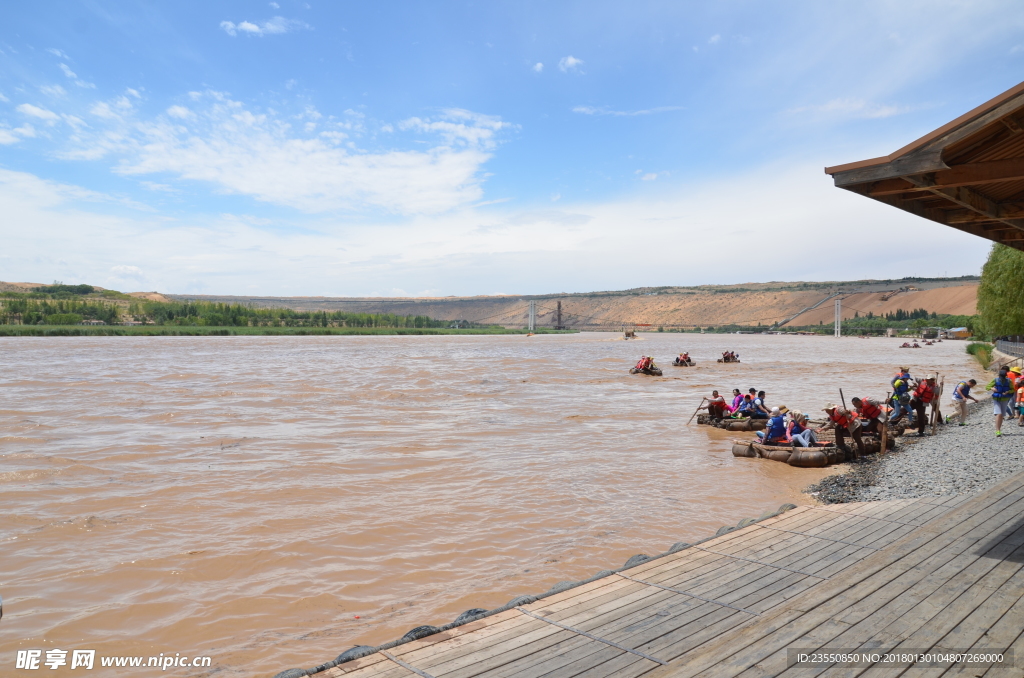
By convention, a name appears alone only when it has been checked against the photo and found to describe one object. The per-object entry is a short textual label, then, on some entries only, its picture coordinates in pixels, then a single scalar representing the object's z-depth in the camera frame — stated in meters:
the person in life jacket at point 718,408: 18.45
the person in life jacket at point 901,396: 16.22
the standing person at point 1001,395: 13.62
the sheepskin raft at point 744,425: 17.56
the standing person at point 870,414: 14.20
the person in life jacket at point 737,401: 18.65
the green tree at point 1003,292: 37.72
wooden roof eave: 4.84
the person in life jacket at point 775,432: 14.12
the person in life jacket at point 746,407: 18.17
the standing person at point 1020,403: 14.64
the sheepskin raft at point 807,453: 12.94
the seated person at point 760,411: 18.00
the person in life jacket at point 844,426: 13.19
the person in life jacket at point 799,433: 13.55
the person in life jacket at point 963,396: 16.31
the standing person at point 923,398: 15.41
